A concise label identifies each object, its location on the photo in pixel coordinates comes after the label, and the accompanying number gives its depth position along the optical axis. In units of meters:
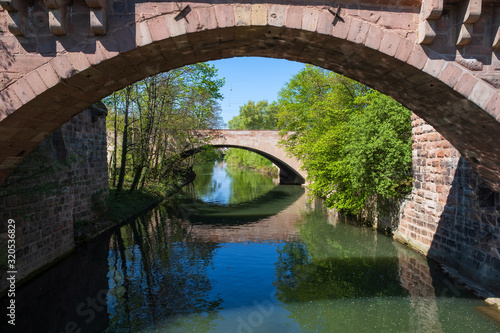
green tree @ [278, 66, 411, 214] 10.12
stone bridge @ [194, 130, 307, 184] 27.06
